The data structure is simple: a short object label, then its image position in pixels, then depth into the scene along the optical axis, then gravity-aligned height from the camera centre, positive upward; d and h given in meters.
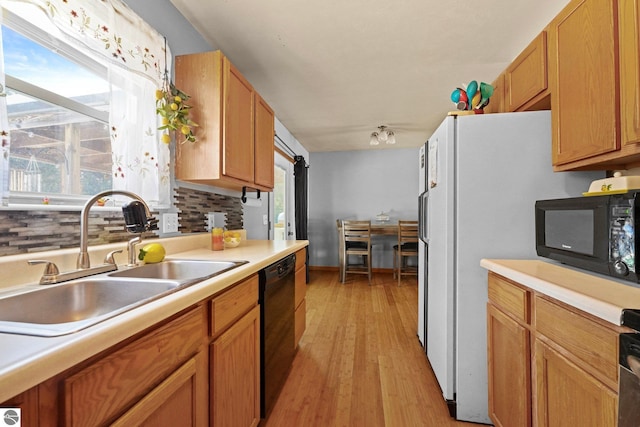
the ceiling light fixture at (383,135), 3.86 +1.12
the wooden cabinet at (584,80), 1.09 +0.57
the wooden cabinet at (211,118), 1.57 +0.56
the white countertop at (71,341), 0.40 -0.22
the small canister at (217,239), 1.71 -0.15
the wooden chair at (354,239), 4.20 -0.38
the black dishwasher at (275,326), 1.36 -0.62
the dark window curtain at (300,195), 4.39 +0.32
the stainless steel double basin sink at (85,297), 0.73 -0.25
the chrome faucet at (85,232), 0.96 -0.06
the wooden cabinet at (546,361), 0.74 -0.49
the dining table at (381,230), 4.34 -0.25
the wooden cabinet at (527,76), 1.47 +0.80
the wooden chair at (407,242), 4.16 -0.41
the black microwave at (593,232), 0.85 -0.07
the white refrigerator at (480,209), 1.42 +0.03
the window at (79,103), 0.97 +0.47
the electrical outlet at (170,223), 1.55 -0.04
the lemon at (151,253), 1.21 -0.17
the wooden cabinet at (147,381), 0.50 -0.36
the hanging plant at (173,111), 1.45 +0.55
